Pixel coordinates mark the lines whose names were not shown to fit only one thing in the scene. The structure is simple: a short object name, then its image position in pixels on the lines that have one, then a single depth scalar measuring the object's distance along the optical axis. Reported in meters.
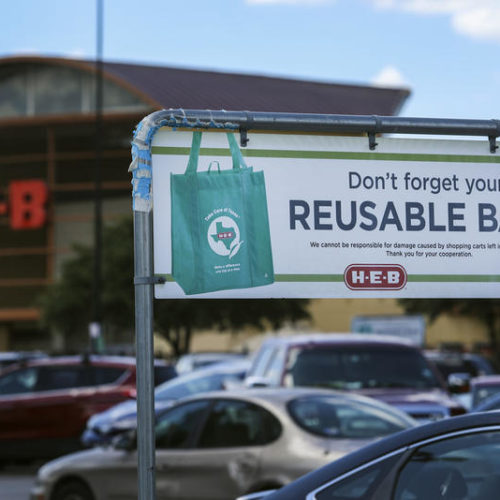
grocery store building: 63.69
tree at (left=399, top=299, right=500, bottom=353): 49.28
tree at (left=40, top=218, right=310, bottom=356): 47.50
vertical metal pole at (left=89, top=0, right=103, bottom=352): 36.03
